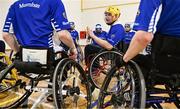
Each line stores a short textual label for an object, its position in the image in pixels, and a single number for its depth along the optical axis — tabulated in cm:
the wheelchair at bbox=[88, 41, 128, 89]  377
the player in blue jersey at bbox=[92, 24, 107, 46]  442
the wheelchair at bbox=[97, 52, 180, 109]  192
